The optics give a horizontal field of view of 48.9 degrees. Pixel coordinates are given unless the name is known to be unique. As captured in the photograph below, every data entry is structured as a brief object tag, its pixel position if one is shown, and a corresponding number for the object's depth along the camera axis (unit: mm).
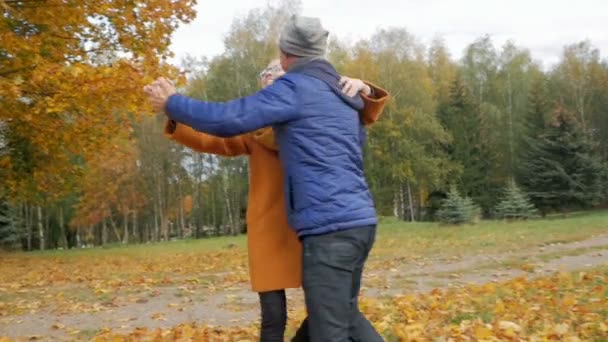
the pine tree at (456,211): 26875
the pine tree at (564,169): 36844
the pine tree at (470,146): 46031
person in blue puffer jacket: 2836
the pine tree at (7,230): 41125
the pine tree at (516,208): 30281
